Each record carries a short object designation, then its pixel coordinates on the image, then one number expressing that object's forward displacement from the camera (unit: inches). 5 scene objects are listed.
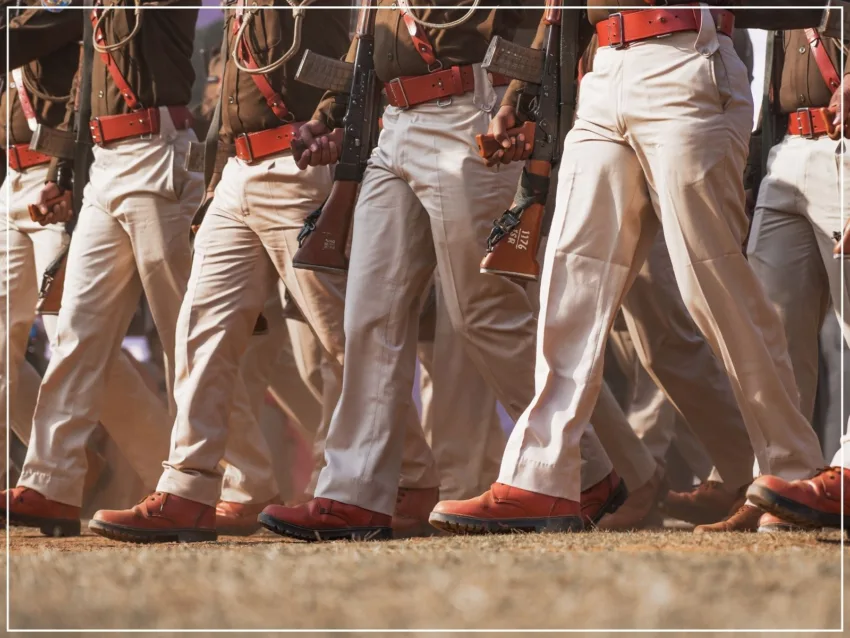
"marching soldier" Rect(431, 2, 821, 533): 266.3
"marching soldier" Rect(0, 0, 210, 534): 386.0
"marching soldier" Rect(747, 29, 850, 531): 337.4
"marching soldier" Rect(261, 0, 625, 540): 304.7
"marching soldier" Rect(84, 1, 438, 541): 339.6
